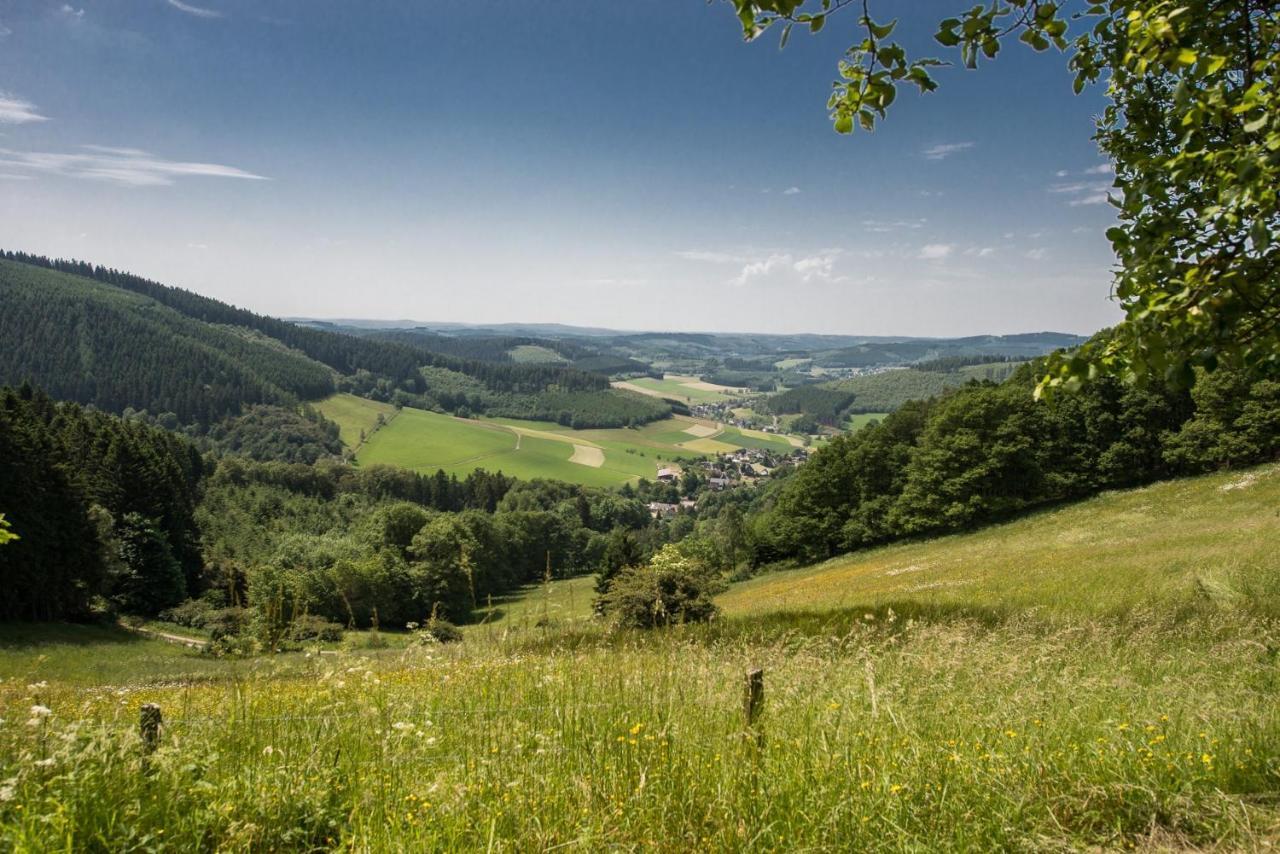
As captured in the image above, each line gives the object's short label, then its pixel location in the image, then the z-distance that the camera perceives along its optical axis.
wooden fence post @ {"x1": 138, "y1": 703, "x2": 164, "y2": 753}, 3.95
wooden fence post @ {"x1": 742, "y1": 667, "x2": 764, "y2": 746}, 4.49
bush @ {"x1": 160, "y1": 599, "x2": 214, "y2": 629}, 43.86
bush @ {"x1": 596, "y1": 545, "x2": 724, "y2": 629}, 15.77
